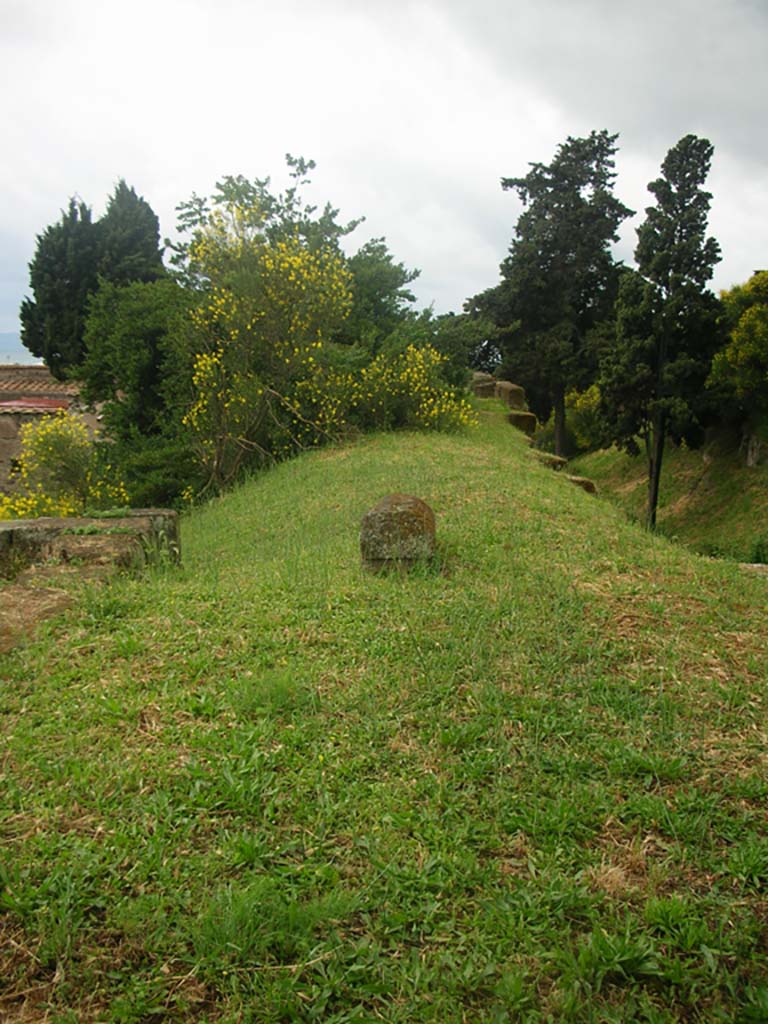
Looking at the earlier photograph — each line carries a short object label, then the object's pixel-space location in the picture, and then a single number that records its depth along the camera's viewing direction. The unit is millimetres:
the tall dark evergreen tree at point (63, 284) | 23984
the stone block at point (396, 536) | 4617
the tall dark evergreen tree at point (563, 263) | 21281
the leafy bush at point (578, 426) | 24734
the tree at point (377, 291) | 14766
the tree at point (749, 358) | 15297
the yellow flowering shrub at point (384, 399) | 12109
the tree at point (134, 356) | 13008
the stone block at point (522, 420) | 17391
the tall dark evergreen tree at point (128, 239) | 23734
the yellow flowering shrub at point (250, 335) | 11305
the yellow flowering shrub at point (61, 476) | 11180
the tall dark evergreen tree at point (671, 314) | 16891
